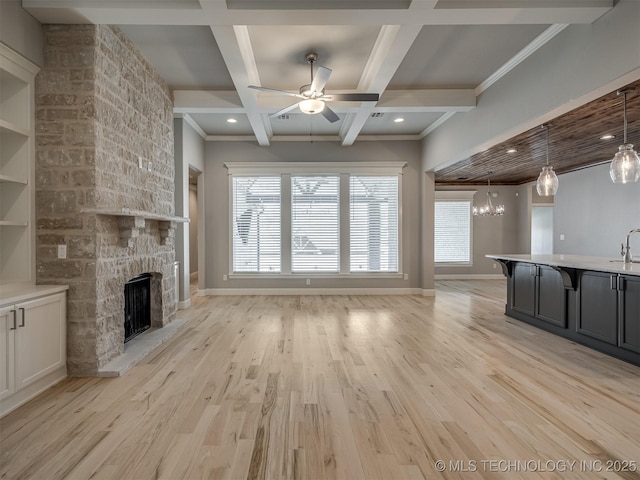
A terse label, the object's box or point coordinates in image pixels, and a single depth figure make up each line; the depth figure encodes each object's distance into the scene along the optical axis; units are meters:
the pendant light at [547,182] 4.07
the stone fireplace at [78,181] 3.07
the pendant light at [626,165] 3.08
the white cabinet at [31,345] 2.43
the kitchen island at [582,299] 3.44
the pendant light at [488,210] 7.93
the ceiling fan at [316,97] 3.81
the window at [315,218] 7.21
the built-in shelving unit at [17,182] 2.94
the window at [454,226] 9.77
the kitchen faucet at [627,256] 4.07
